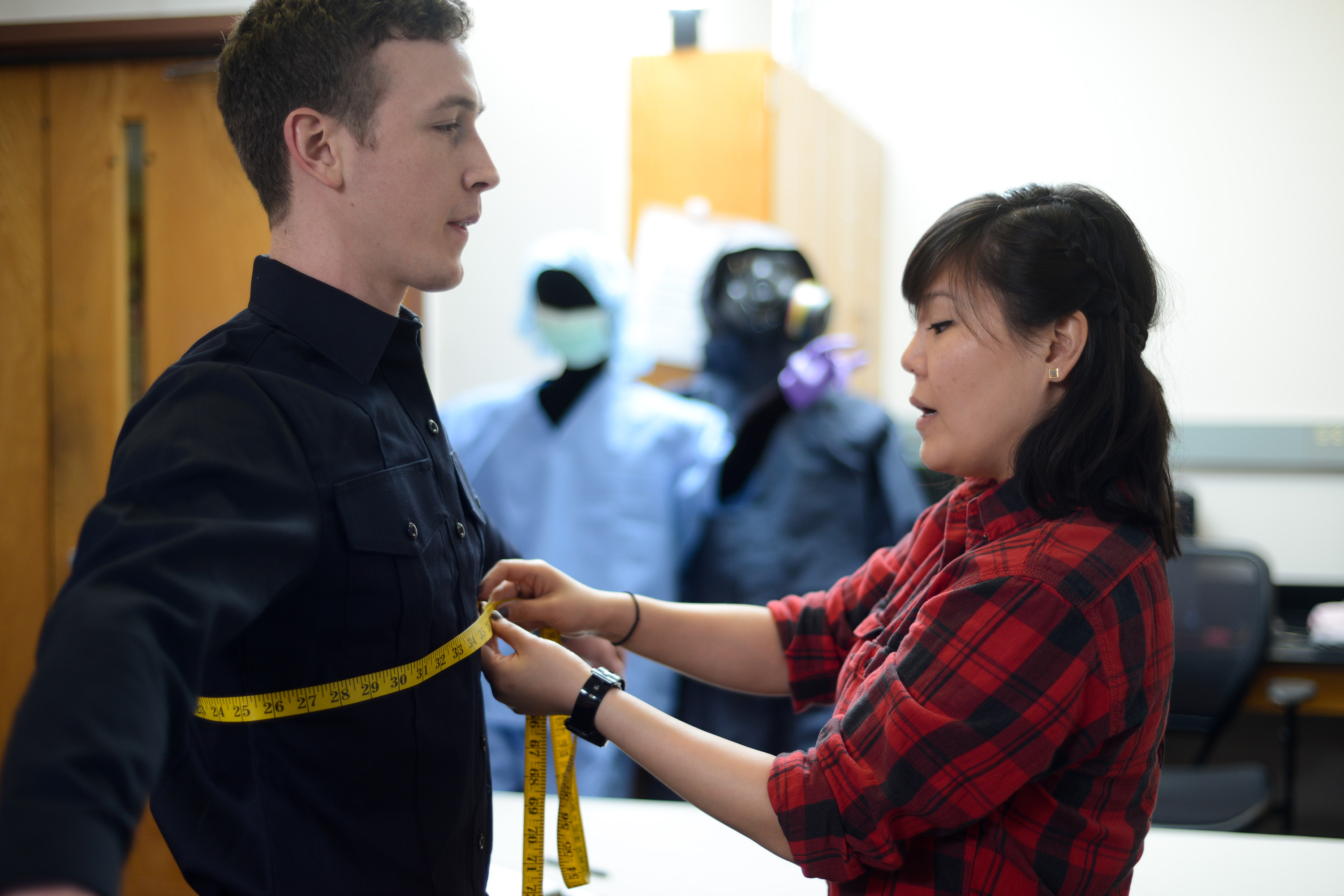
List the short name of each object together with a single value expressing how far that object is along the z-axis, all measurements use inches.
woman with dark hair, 38.3
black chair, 112.9
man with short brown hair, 26.9
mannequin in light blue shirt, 100.7
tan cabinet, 120.0
